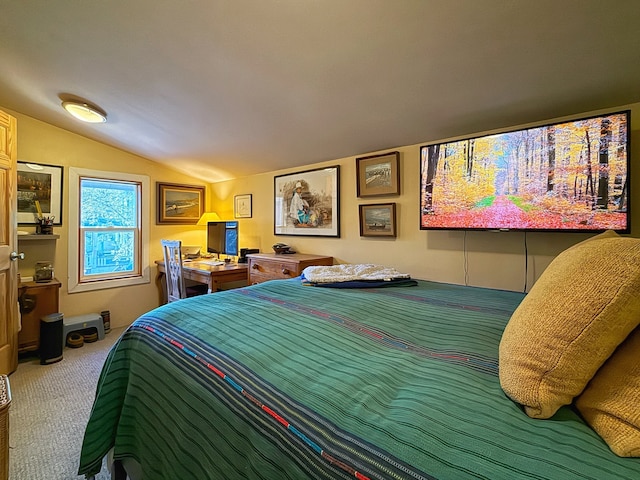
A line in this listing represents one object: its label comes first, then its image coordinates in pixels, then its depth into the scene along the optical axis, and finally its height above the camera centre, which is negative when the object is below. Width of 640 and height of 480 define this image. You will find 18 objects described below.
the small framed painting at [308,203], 3.09 +0.42
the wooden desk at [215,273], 3.17 -0.34
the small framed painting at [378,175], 2.59 +0.59
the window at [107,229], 3.48 +0.15
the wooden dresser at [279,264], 2.87 -0.23
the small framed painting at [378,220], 2.64 +0.19
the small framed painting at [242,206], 4.07 +0.48
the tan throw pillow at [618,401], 0.53 -0.31
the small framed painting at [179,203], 4.12 +0.54
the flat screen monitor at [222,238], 3.86 +0.05
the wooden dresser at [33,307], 2.86 -0.64
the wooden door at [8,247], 2.40 -0.04
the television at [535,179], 1.55 +0.36
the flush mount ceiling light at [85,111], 2.64 +1.17
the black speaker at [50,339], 2.79 -0.91
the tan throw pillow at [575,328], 0.59 -0.18
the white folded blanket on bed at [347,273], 2.09 -0.24
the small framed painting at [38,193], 3.11 +0.52
